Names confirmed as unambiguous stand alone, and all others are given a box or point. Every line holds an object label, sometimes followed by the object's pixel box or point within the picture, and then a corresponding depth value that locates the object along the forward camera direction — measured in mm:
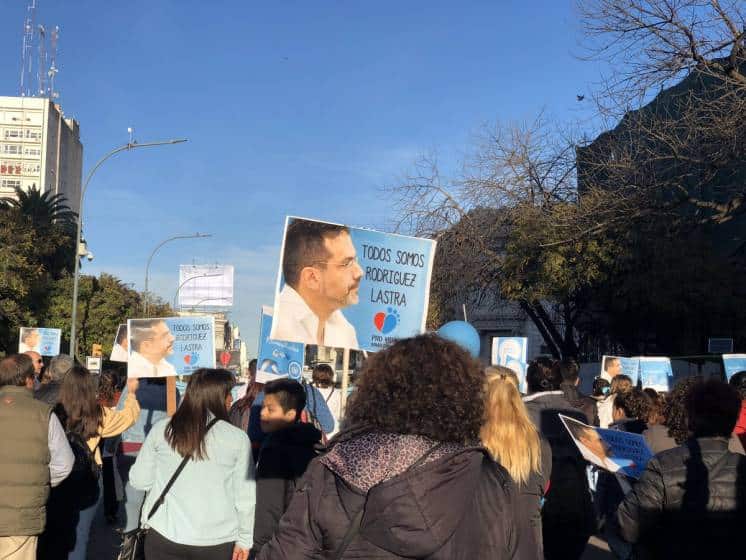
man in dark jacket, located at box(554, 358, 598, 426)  7625
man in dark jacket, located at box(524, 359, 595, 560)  5605
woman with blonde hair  4246
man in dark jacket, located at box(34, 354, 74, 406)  6926
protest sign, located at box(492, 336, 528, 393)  15352
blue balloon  5875
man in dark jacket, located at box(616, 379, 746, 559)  3594
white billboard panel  89625
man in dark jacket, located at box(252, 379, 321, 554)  4652
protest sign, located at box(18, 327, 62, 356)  24703
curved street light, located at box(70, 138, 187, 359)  25344
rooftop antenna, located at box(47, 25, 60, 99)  102188
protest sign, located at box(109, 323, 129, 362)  11923
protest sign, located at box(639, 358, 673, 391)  15234
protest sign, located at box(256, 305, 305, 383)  11039
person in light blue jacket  4371
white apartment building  102625
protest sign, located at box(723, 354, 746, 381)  12695
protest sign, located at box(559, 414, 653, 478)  4359
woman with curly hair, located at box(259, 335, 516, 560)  2293
